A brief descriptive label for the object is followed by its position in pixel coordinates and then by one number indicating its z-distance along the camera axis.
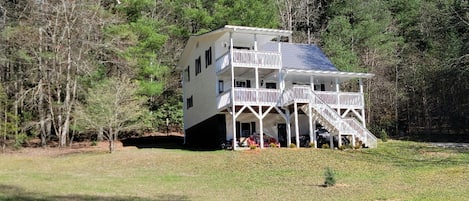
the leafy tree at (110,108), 27.89
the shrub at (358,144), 26.72
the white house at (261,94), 27.42
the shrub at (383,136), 32.98
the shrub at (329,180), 15.87
